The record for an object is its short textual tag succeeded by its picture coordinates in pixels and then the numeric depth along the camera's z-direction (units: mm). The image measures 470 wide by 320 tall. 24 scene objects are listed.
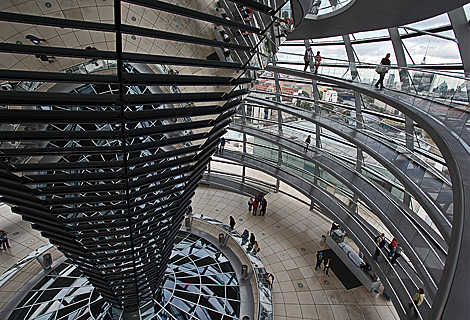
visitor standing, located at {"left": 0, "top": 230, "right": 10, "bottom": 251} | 13513
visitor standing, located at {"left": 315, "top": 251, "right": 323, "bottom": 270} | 13391
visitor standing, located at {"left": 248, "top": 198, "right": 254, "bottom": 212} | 18719
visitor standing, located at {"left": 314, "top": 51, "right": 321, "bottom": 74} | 13625
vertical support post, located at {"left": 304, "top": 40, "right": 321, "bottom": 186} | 16656
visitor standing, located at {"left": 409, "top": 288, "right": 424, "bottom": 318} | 8031
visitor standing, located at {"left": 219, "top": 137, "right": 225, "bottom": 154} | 20575
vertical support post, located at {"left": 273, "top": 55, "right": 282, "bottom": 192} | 18344
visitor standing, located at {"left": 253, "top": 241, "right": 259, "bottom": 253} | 14048
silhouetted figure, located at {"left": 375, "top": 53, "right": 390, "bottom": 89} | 10800
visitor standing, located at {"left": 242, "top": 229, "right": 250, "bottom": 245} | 14001
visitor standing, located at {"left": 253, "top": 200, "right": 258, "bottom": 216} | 18047
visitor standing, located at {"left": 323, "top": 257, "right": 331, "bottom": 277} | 13305
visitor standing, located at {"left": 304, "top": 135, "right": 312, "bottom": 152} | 17234
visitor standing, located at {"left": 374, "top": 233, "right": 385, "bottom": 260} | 11086
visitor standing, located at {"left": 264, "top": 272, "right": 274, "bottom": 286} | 11542
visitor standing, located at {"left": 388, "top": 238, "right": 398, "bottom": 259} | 11094
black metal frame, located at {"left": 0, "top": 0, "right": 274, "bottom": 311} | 3512
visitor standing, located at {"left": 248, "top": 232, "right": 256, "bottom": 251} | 13688
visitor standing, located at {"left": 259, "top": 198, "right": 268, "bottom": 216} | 18188
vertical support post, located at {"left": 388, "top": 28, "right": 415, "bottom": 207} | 10158
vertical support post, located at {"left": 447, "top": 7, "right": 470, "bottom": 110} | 7980
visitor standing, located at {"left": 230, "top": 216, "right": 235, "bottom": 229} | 16172
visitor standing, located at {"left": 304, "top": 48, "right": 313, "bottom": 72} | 13966
